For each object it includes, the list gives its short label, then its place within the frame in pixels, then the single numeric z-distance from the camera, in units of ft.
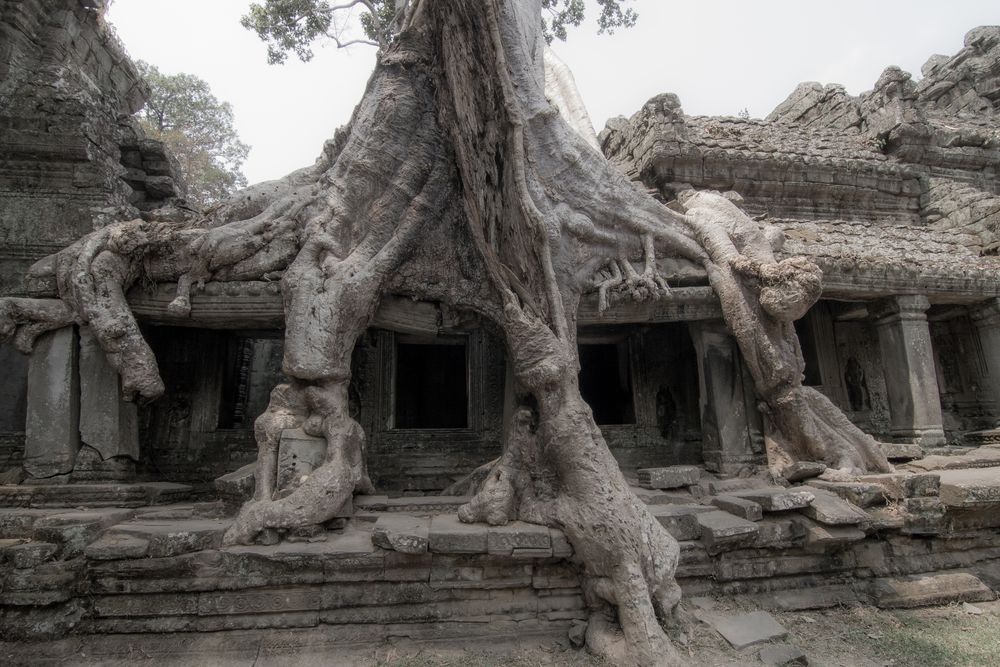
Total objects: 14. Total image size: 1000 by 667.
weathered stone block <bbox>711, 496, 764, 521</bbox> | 13.10
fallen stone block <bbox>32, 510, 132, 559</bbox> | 10.78
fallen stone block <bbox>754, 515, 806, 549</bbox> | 12.82
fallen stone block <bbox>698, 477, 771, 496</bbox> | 15.81
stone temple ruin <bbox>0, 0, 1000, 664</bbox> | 11.05
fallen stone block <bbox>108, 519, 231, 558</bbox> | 10.74
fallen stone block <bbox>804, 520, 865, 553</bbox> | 12.75
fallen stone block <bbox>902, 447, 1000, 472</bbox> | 16.72
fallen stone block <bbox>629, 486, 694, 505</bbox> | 14.73
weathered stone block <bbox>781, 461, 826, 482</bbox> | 15.37
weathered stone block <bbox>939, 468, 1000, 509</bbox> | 13.52
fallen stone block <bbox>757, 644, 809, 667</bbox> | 10.25
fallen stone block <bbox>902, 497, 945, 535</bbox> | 13.41
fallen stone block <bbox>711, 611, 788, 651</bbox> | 10.84
